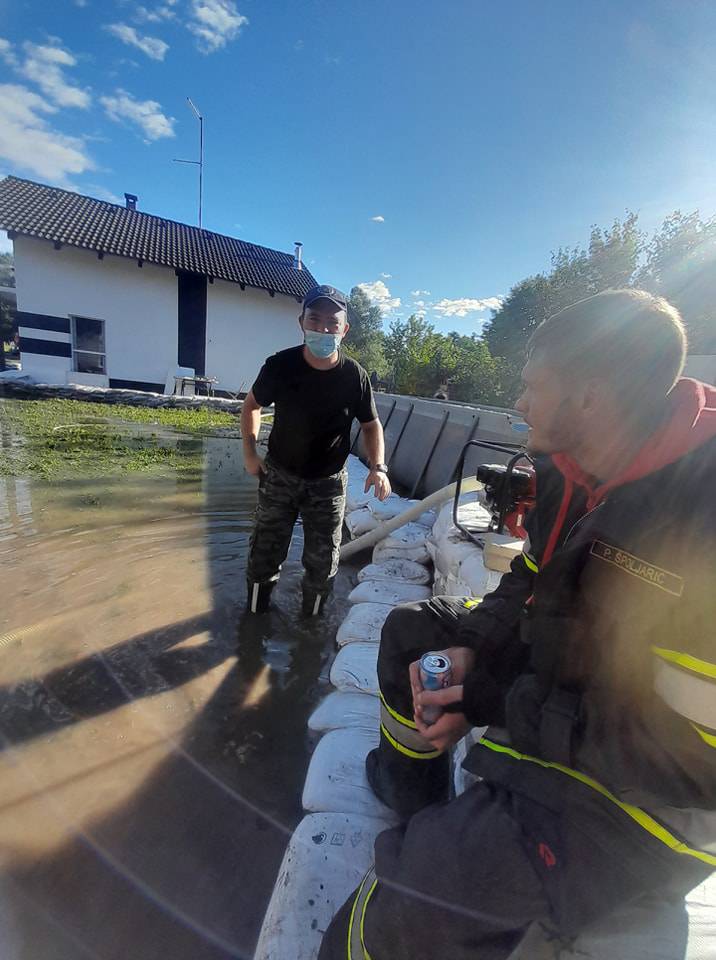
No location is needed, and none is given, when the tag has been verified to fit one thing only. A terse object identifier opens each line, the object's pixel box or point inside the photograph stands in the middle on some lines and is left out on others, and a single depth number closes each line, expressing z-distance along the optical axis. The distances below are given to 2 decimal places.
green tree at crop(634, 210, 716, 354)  12.20
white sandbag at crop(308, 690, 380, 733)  1.63
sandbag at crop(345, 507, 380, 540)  3.84
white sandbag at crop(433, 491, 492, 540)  2.78
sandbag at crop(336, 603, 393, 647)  2.19
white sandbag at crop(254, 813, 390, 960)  0.93
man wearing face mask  2.40
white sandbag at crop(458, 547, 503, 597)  2.01
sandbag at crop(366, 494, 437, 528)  3.59
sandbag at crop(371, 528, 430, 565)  3.16
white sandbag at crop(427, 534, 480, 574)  2.46
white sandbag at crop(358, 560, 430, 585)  2.95
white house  13.29
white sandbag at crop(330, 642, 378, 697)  1.82
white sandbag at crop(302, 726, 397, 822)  1.22
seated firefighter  0.71
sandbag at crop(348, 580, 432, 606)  2.62
